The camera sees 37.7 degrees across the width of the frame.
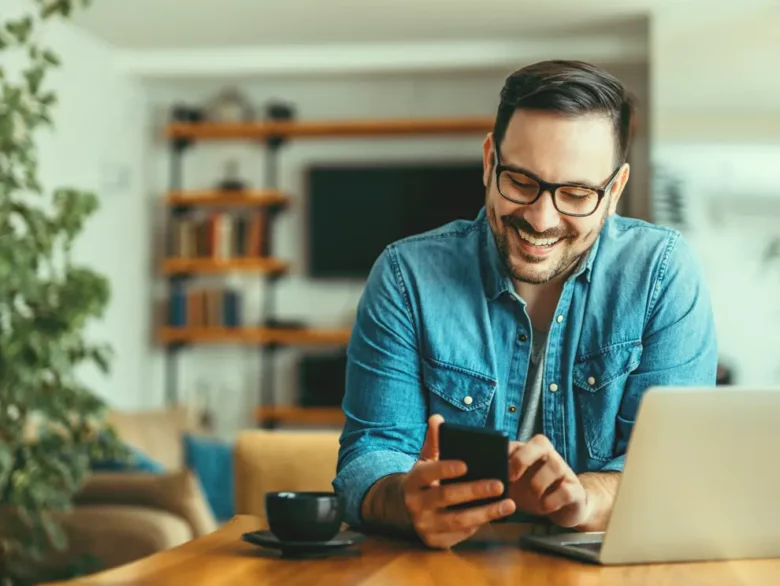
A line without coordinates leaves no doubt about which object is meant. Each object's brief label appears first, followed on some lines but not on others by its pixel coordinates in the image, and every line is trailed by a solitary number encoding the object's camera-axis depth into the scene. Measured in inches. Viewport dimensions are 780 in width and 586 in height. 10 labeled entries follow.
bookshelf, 245.4
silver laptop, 41.3
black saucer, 44.3
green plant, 116.8
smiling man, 59.4
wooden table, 39.4
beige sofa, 118.0
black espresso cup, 44.3
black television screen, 246.2
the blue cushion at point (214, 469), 184.1
